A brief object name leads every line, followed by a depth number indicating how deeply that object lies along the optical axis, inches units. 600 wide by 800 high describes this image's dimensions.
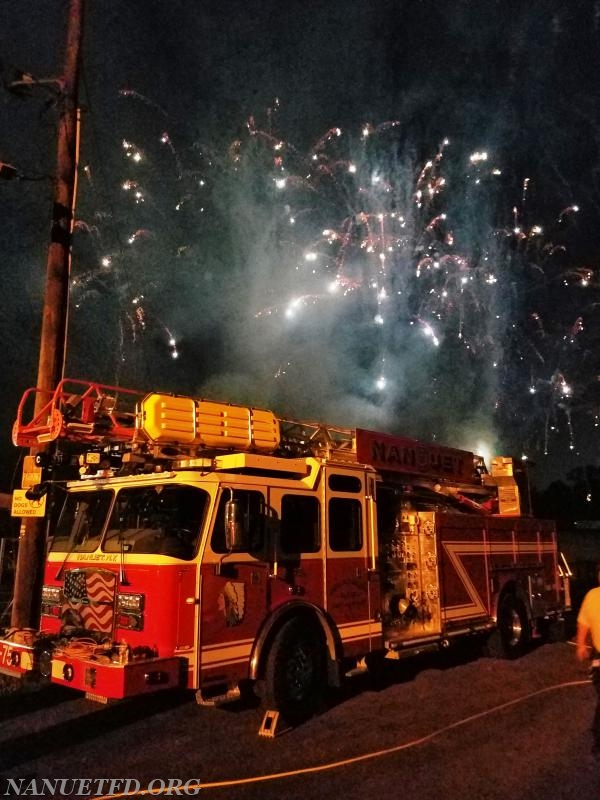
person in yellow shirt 211.6
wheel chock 235.0
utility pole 291.0
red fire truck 226.2
